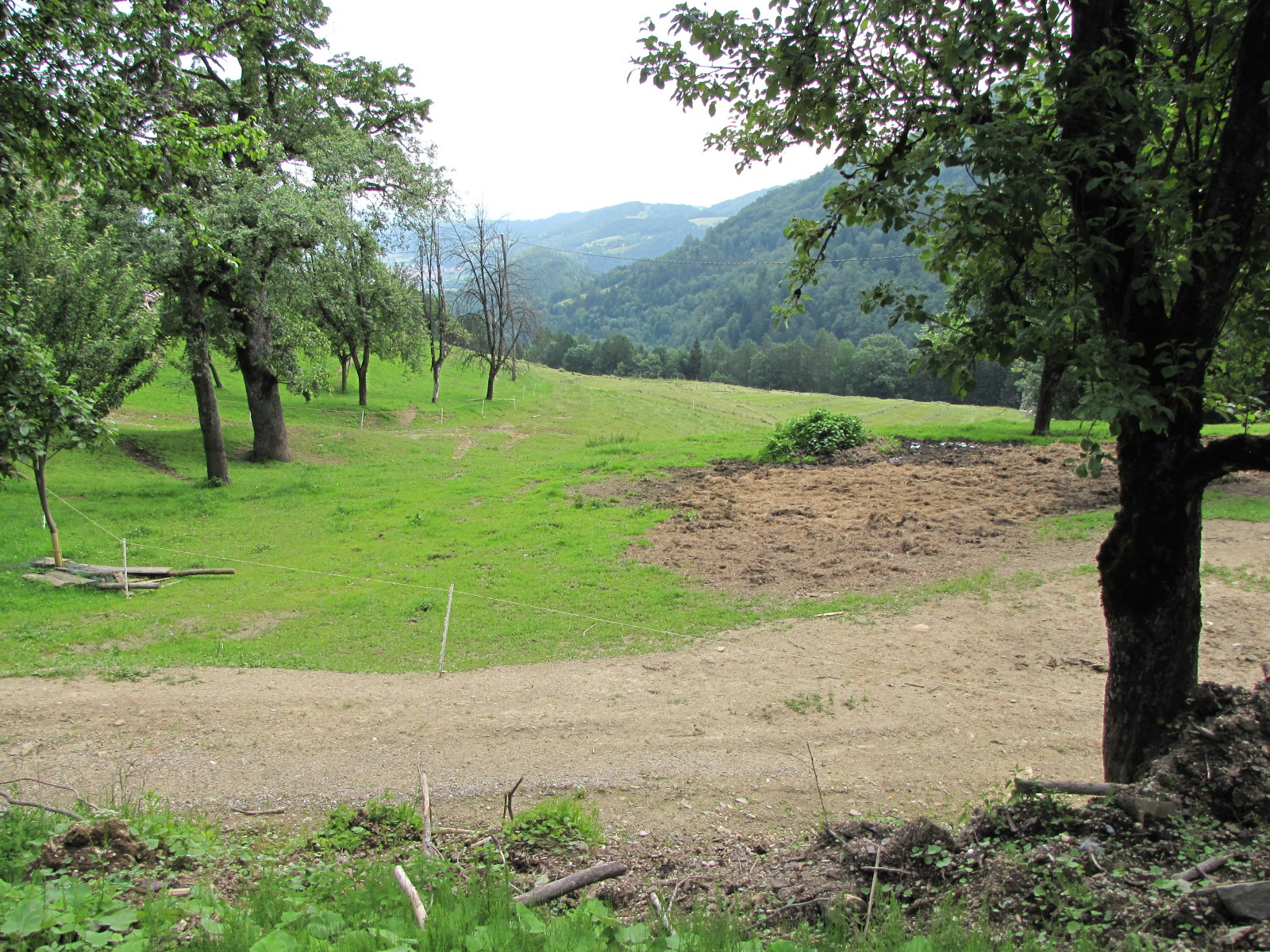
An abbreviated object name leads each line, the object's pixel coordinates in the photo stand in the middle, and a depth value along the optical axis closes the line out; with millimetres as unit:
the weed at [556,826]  5582
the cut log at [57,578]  13039
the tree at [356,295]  21844
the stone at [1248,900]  3328
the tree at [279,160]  19594
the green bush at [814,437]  22688
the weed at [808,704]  8312
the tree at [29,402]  7211
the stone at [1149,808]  4449
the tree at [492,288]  50906
